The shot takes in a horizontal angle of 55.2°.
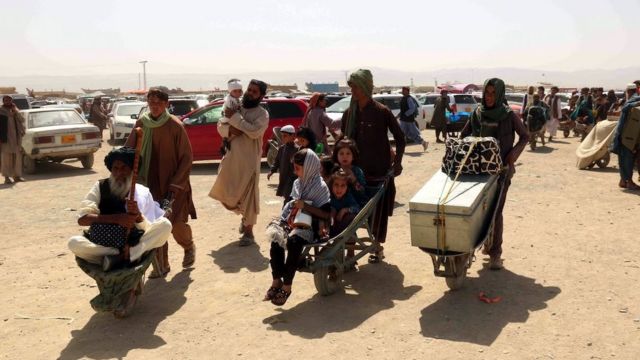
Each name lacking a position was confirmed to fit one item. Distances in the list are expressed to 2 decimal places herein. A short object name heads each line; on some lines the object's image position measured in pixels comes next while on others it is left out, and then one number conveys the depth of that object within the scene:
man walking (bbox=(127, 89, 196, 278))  5.93
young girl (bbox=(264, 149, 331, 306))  4.99
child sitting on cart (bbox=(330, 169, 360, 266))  5.39
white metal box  4.82
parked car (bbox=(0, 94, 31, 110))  22.29
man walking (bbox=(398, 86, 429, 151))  15.74
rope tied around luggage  4.85
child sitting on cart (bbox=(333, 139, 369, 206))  5.64
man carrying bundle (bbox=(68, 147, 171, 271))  4.77
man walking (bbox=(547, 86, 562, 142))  18.64
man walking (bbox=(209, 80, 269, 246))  7.06
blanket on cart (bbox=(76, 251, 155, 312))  4.72
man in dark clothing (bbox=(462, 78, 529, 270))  5.69
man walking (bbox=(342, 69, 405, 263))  5.98
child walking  7.05
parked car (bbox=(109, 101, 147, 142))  21.12
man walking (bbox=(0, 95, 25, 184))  13.02
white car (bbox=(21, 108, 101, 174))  14.17
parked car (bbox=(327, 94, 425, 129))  18.23
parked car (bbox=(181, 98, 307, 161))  14.08
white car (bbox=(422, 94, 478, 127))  24.33
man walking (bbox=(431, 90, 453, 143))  18.56
